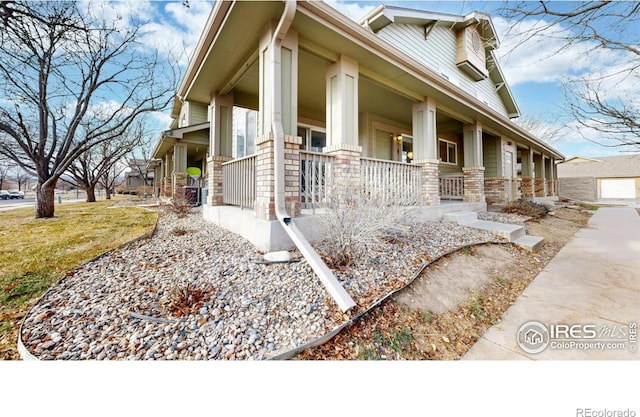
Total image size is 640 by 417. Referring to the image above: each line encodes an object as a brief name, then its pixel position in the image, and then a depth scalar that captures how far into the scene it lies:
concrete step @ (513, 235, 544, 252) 4.42
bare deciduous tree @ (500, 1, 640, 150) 3.15
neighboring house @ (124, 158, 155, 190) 21.62
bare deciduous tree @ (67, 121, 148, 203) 14.44
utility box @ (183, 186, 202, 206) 7.71
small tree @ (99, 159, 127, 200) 19.28
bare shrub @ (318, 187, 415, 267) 2.87
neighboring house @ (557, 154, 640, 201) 18.58
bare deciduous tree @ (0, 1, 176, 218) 5.43
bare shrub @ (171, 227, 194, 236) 4.28
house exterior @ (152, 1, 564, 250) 3.44
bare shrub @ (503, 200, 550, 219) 7.32
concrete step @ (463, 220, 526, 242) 4.71
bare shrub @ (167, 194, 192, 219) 5.98
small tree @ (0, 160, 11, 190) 8.40
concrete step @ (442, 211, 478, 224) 5.54
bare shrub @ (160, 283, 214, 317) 2.00
